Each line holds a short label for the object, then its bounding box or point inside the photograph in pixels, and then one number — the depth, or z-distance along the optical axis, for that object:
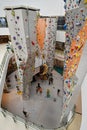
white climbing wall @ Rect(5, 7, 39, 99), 6.86
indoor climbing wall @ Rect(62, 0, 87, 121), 3.24
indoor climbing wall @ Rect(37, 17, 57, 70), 11.16
